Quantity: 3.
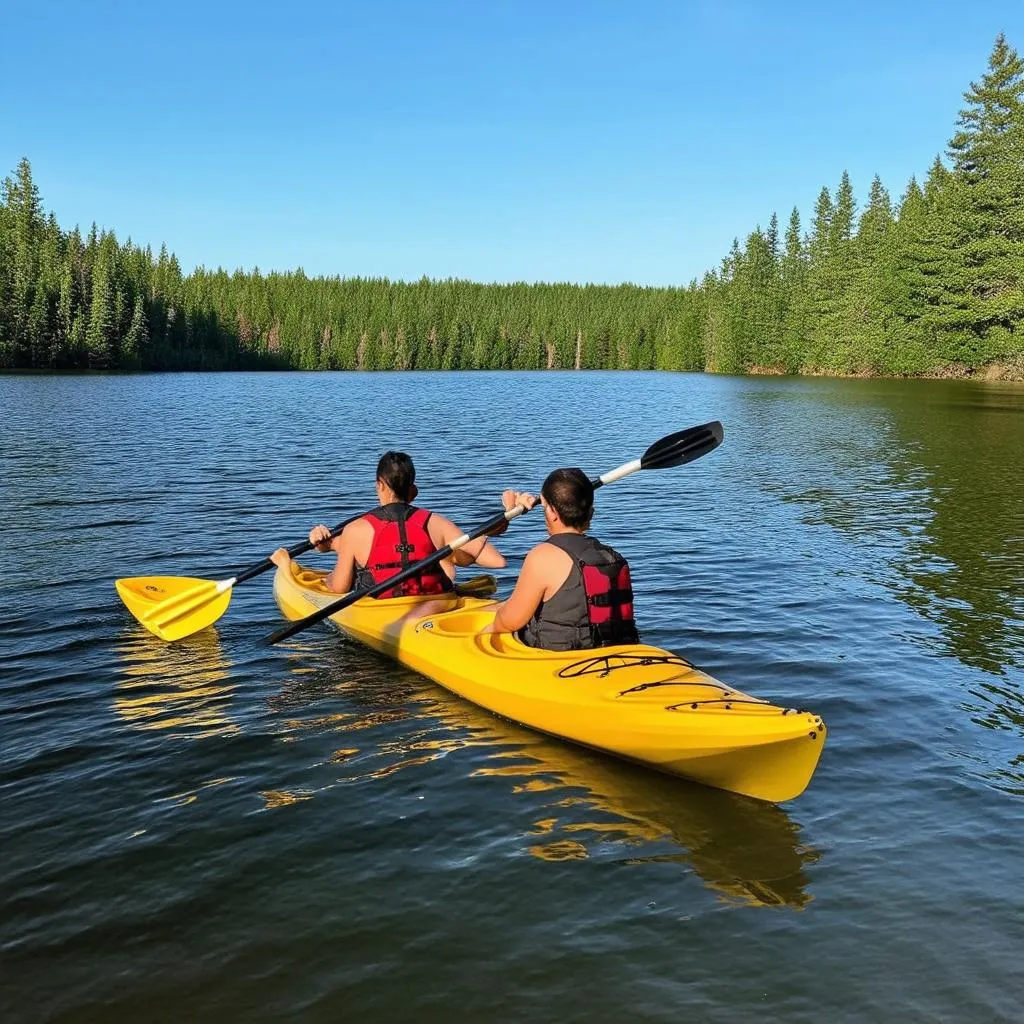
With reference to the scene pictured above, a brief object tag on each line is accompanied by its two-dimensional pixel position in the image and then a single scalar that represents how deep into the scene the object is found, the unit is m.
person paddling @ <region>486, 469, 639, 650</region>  6.49
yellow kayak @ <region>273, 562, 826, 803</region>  5.38
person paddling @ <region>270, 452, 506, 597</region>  8.53
